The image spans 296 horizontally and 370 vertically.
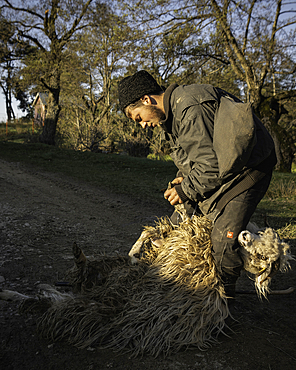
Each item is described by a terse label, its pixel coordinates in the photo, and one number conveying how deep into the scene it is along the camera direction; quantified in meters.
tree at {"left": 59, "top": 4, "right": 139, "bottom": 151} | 12.72
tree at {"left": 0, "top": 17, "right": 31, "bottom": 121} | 15.14
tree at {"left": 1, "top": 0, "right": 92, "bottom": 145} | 15.53
